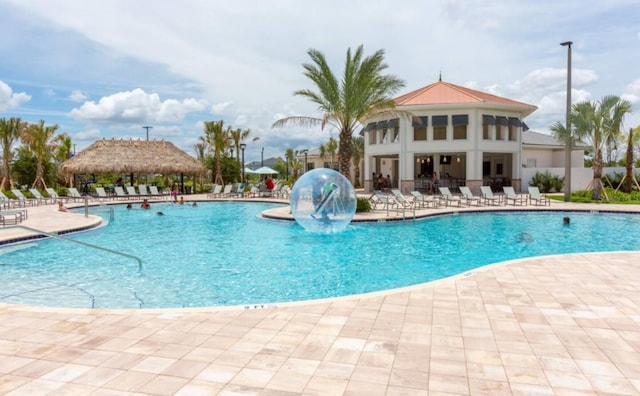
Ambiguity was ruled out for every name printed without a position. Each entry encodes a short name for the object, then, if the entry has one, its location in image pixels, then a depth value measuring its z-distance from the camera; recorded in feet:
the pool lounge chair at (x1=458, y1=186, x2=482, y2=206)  67.10
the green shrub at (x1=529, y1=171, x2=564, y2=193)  94.07
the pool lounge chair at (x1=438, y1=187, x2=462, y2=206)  67.41
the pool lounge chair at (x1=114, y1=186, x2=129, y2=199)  90.74
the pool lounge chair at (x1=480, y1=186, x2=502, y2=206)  69.41
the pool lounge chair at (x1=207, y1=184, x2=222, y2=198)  97.82
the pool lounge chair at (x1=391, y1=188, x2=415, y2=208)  59.94
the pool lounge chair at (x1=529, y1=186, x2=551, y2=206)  65.33
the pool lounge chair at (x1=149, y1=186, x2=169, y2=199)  95.04
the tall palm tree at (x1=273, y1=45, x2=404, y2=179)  60.23
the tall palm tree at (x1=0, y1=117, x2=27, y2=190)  100.53
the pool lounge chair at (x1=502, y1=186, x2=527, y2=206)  69.97
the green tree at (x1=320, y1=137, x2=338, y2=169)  151.31
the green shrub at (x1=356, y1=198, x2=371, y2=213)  56.54
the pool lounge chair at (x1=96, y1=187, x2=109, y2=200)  90.46
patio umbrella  115.12
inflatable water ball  36.35
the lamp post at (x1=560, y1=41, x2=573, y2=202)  69.00
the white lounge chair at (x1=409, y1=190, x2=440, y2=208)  63.15
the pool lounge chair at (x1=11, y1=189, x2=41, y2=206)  73.82
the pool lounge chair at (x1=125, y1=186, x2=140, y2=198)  91.19
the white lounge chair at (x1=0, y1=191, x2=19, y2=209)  66.42
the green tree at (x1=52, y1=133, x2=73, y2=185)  147.43
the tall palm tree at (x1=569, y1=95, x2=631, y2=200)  69.00
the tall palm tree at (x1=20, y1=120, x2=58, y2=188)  103.71
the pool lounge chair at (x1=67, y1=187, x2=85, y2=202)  80.78
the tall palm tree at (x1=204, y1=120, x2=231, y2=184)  124.36
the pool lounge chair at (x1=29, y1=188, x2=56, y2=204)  77.71
